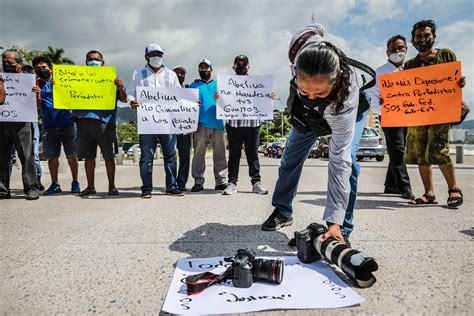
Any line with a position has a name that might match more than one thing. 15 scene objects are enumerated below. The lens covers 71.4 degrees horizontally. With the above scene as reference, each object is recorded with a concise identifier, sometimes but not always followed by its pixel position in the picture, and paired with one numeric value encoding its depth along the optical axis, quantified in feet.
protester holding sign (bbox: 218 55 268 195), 16.81
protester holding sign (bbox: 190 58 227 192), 17.78
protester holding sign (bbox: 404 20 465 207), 12.37
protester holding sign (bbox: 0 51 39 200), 15.20
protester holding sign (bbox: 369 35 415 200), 14.73
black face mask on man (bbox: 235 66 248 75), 17.84
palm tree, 123.44
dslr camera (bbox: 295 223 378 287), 5.32
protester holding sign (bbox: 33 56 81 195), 16.70
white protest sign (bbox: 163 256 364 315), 4.69
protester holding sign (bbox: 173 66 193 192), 17.78
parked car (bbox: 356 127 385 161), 50.34
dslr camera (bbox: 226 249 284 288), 5.28
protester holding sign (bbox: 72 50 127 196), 15.89
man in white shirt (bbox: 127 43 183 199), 15.35
